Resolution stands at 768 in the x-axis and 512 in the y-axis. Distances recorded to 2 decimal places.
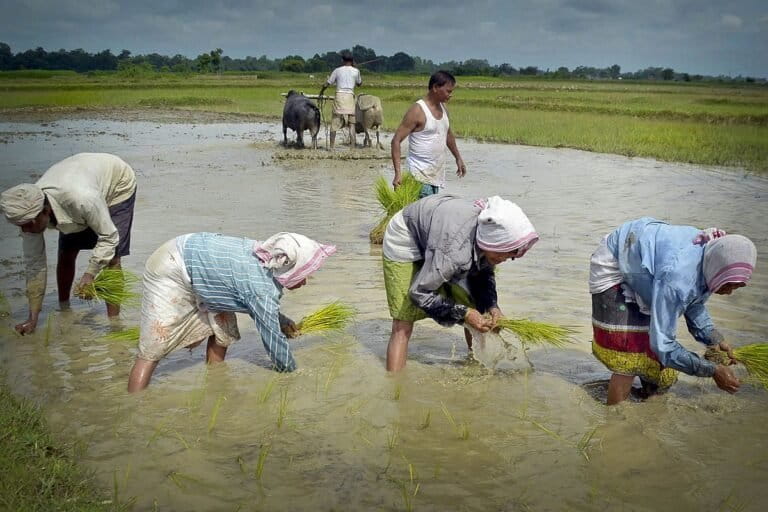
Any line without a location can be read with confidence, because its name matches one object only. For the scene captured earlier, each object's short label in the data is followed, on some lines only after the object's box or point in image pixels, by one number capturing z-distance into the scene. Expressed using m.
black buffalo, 13.48
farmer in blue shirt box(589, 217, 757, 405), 2.95
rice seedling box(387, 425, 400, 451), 3.32
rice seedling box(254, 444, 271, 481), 3.03
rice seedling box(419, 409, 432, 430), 3.51
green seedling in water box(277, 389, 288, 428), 3.49
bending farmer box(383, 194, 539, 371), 3.32
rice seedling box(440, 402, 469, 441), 3.41
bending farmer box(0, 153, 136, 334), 3.98
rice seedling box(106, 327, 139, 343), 4.17
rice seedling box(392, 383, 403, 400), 3.83
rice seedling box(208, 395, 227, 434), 3.45
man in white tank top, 5.60
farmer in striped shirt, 3.47
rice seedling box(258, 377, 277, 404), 3.76
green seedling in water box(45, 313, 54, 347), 4.49
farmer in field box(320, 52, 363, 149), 11.95
